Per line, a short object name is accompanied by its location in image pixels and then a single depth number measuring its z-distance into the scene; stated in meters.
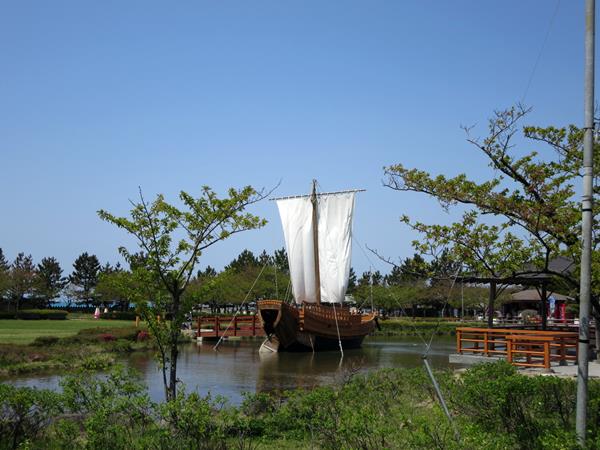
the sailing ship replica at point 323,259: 35.75
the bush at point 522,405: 7.18
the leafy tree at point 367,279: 74.97
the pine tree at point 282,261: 73.48
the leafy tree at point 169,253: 9.12
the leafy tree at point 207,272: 67.74
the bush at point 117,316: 50.53
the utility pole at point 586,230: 5.86
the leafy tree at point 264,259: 72.44
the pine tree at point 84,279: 72.25
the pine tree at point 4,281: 49.01
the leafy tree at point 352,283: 73.57
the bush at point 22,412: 7.12
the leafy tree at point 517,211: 8.02
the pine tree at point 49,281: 57.92
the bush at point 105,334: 27.05
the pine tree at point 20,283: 52.75
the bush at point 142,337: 30.18
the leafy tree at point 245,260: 72.97
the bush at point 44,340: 24.03
